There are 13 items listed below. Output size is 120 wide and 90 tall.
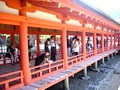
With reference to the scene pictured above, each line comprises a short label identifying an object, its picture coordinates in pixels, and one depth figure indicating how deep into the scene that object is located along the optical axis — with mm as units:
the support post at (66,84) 4391
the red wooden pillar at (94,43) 7313
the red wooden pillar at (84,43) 5830
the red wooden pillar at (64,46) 4370
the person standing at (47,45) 4969
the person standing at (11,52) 5071
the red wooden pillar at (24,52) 2943
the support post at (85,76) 5744
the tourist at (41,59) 3740
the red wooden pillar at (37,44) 6233
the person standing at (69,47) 6497
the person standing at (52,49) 4711
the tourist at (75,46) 5547
